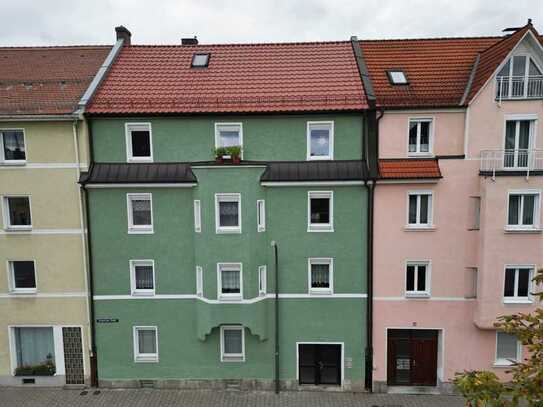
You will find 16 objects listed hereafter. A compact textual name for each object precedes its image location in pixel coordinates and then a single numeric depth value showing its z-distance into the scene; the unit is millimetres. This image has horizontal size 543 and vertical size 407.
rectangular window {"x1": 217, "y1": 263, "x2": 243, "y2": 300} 16656
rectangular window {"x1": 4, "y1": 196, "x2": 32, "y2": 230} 17031
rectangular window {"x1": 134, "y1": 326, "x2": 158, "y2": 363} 17698
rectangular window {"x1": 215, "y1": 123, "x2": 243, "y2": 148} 16922
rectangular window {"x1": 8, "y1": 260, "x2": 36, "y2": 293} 17422
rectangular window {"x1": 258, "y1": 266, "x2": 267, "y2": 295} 16984
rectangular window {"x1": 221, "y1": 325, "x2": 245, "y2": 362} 17594
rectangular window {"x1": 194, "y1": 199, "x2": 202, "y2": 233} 16578
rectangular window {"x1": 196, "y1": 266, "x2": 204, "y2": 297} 16781
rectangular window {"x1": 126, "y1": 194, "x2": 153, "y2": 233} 17078
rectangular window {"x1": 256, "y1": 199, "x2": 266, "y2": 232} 16656
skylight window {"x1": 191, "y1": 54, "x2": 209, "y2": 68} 19156
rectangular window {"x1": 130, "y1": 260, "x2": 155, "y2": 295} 17406
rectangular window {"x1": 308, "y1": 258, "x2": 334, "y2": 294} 17125
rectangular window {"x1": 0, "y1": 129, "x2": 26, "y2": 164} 16859
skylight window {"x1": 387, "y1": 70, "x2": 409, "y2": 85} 17688
